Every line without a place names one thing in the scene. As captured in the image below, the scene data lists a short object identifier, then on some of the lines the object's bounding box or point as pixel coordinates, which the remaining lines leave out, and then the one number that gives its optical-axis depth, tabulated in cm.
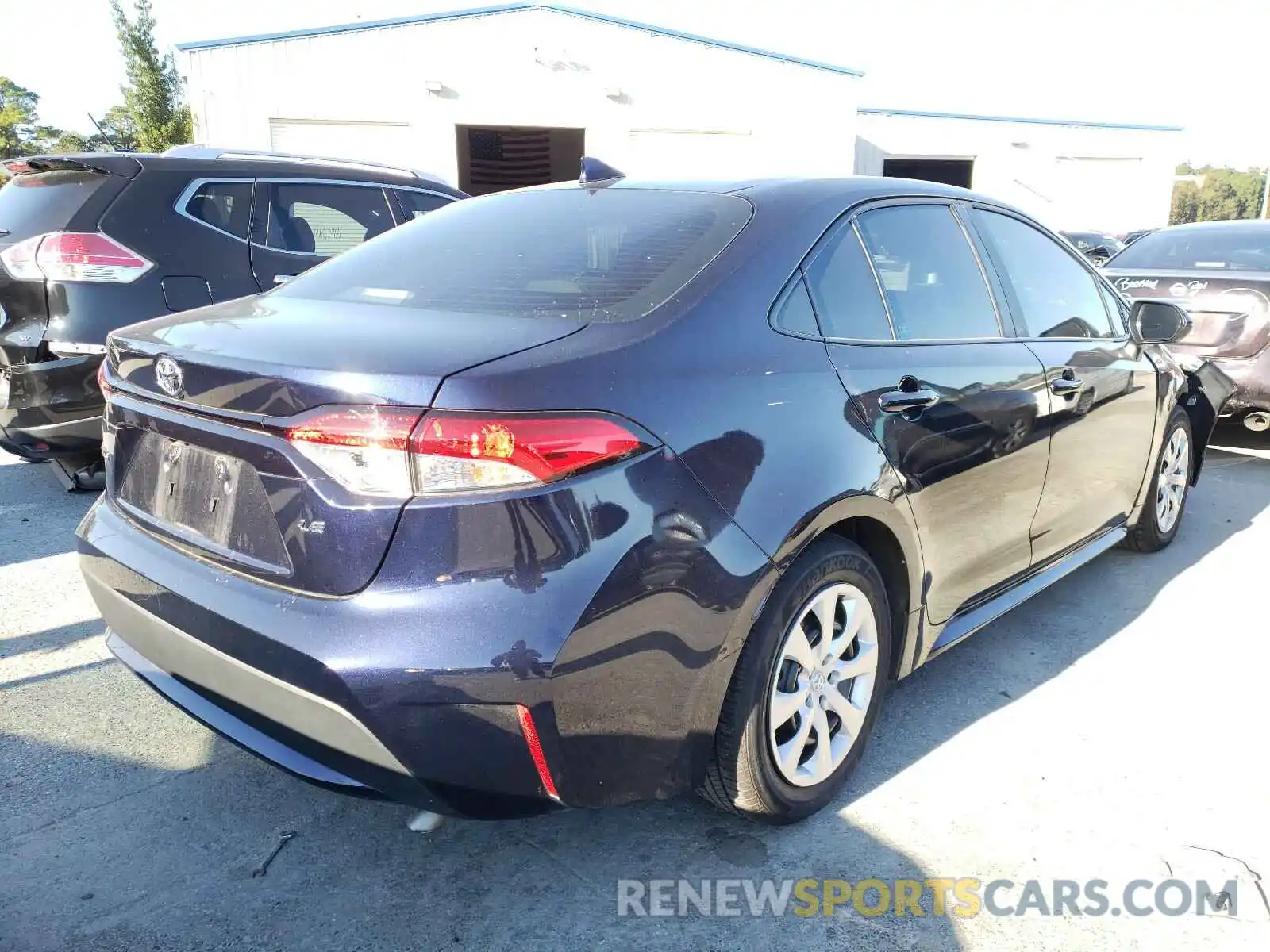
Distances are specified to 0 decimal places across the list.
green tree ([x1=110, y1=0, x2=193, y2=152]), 5962
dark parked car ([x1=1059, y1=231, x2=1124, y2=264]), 1978
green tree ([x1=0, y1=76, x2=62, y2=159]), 6658
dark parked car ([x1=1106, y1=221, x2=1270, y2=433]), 602
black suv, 436
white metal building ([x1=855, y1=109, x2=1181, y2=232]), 2839
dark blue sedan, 179
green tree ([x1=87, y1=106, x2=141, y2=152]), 6178
